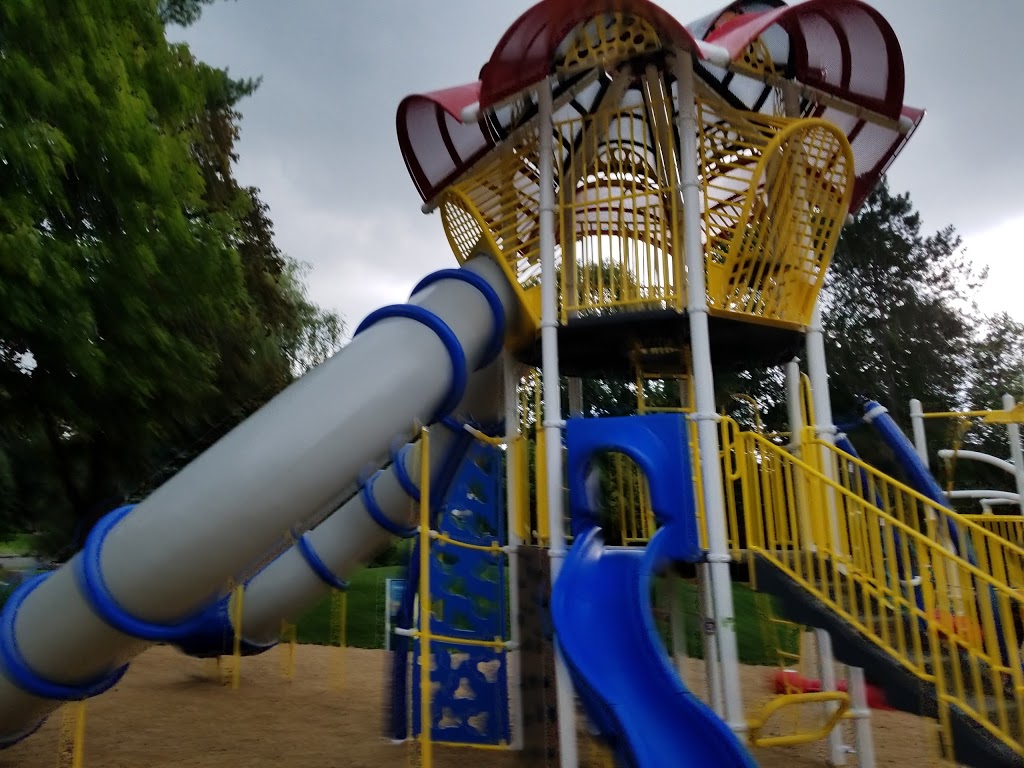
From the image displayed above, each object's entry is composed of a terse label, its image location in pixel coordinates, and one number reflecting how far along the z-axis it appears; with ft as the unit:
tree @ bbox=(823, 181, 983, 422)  94.32
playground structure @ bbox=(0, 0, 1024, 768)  16.71
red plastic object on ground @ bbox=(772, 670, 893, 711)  29.55
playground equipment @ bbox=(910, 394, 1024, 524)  29.12
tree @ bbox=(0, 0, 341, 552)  29.81
